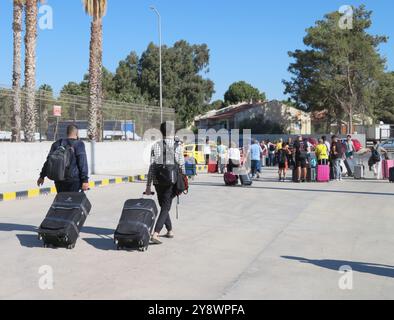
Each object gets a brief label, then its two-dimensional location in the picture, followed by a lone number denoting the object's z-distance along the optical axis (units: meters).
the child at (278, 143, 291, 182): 21.37
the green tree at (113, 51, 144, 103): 67.50
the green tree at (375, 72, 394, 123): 52.87
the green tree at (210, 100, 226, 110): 100.88
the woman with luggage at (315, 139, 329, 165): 20.81
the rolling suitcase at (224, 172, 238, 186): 19.28
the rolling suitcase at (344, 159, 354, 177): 23.36
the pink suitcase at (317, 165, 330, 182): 20.72
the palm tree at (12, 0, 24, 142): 24.11
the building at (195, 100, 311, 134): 65.06
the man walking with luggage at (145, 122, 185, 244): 8.58
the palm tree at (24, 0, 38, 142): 22.72
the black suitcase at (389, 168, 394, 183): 20.58
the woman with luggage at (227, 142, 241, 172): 19.16
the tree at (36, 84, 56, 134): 22.23
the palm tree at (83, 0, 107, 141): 26.94
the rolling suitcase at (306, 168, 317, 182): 20.94
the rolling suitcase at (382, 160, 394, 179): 22.11
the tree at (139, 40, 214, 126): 67.19
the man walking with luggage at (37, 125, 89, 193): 8.54
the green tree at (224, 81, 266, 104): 101.38
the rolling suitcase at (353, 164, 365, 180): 22.50
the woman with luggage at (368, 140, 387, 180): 22.00
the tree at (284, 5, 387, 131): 50.16
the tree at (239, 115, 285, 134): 63.78
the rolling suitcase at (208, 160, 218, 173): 27.58
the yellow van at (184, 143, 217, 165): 32.96
